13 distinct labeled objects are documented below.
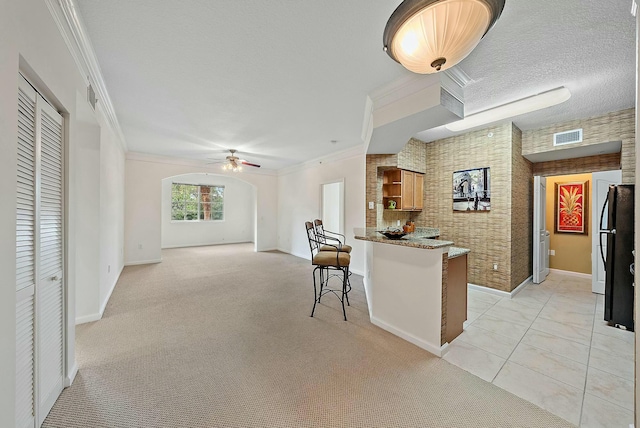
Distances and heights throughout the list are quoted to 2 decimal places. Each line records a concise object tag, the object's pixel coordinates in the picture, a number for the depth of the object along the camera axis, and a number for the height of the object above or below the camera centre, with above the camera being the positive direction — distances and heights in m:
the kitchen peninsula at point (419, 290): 2.21 -0.76
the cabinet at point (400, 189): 4.19 +0.46
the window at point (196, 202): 8.37 +0.43
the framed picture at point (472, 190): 3.84 +0.42
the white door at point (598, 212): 3.64 +0.05
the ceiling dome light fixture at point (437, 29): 1.05 +0.89
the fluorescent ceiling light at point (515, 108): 2.80 +1.43
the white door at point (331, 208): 6.84 +0.19
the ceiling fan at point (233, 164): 5.00 +1.06
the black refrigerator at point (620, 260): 2.69 -0.52
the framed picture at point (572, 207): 4.82 +0.17
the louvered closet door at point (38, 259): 1.20 -0.27
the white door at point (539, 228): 4.20 -0.23
